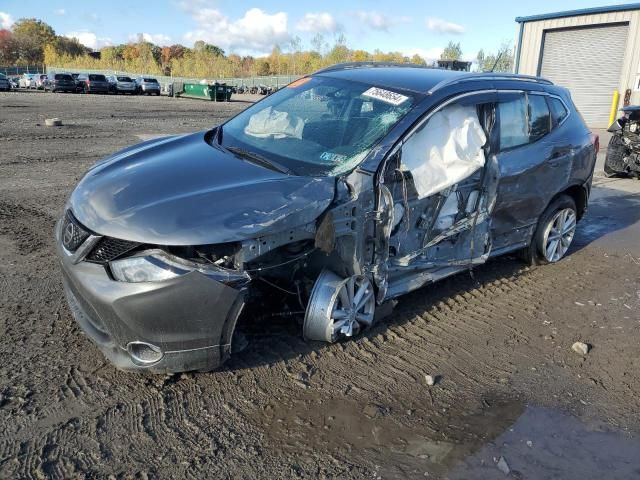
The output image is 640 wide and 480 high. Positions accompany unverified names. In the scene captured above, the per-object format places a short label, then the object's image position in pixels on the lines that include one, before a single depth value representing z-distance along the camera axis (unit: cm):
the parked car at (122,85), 4153
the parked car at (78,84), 4122
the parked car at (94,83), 4009
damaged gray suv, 273
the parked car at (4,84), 4106
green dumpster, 3884
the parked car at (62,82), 4081
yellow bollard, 1831
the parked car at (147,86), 4338
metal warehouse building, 1892
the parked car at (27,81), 4823
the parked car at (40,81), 4377
